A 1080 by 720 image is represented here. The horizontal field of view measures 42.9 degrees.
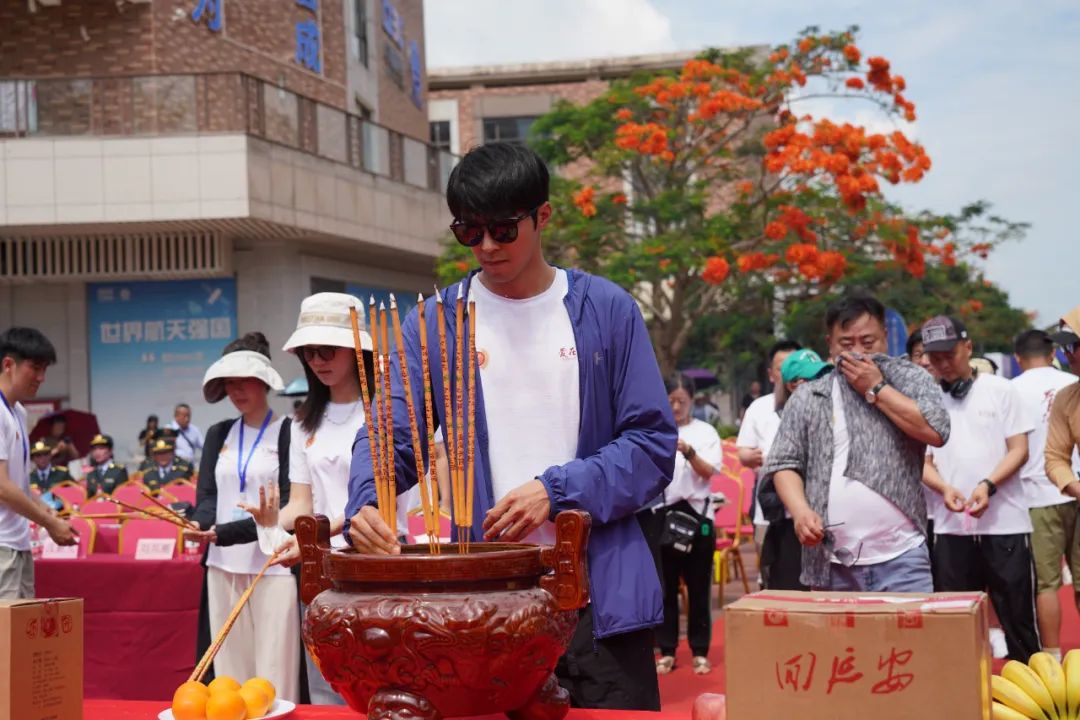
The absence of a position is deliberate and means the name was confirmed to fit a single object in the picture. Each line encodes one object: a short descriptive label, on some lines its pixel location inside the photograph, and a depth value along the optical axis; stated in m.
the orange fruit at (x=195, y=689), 2.23
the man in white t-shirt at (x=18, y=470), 5.09
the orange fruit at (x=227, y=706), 2.21
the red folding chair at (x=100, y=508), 8.88
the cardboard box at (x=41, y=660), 2.01
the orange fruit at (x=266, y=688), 2.32
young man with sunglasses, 2.31
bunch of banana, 2.00
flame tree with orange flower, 16.55
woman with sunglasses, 4.24
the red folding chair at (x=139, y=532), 7.40
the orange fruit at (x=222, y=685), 2.26
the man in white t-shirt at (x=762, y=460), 6.17
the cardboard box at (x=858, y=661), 1.64
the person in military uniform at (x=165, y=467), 11.91
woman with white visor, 4.60
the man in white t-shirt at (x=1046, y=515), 6.30
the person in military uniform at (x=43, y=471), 11.99
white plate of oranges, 2.20
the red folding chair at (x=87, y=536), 7.72
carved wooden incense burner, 1.82
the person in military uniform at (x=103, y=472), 12.03
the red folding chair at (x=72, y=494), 10.80
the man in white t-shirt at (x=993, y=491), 6.21
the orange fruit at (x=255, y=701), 2.27
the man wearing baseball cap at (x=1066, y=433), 5.28
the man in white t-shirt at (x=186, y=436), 15.05
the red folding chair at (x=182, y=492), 9.81
